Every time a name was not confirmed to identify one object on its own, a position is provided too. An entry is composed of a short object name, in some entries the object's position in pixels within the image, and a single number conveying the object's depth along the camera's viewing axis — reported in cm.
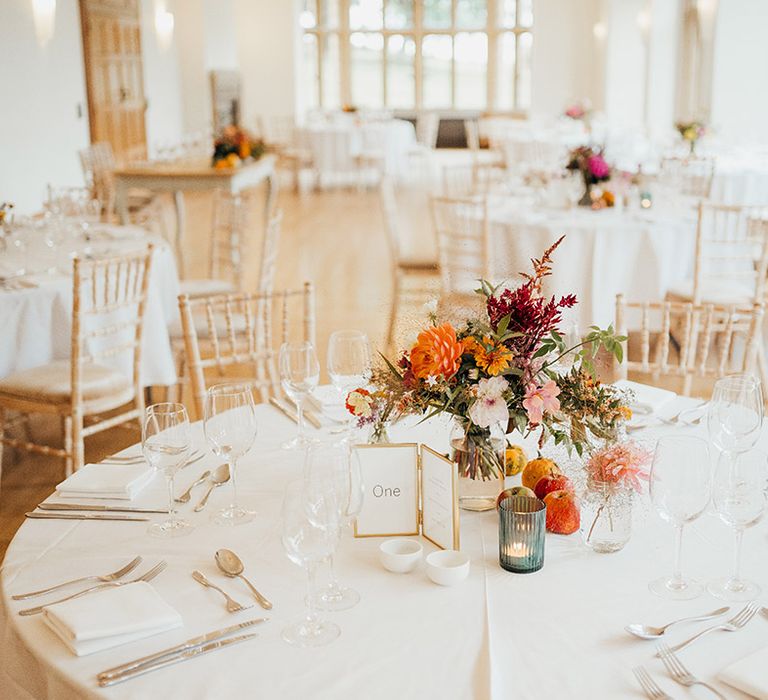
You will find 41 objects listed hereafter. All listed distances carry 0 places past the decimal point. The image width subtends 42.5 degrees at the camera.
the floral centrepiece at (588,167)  561
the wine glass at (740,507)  151
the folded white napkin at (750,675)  125
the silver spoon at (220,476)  198
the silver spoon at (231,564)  159
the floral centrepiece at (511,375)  166
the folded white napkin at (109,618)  139
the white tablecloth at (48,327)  376
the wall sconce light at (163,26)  1225
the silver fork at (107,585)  150
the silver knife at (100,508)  187
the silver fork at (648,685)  126
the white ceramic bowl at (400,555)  159
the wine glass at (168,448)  179
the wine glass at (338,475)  139
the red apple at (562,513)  172
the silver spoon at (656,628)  140
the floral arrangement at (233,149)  780
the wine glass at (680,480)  149
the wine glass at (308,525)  137
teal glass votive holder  158
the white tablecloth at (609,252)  528
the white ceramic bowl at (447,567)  155
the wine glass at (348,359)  209
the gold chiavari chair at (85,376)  351
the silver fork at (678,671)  128
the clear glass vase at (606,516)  162
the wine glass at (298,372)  215
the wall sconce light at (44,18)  866
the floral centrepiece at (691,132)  799
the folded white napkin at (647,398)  230
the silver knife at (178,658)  132
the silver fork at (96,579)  155
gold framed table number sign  168
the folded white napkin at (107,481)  192
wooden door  1004
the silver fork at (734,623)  139
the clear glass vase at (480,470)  181
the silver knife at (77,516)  184
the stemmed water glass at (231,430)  182
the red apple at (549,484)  174
